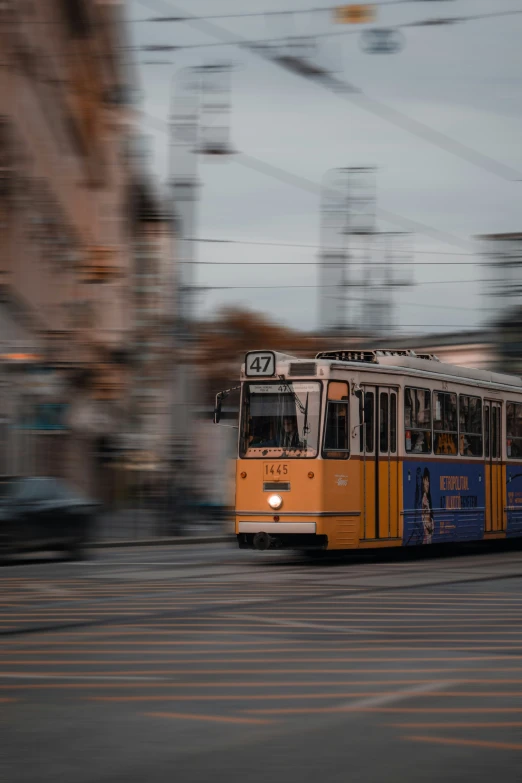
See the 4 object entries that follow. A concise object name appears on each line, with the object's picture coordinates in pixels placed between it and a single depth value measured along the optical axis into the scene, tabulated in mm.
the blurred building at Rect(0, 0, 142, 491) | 24641
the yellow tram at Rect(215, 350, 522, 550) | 20484
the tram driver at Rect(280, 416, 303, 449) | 20734
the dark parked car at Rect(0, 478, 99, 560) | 21031
